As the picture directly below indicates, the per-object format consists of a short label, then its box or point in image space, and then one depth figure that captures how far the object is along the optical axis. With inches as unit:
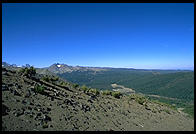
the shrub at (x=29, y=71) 534.3
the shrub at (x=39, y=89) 403.6
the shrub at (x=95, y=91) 634.4
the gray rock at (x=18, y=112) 279.3
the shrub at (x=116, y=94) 653.0
